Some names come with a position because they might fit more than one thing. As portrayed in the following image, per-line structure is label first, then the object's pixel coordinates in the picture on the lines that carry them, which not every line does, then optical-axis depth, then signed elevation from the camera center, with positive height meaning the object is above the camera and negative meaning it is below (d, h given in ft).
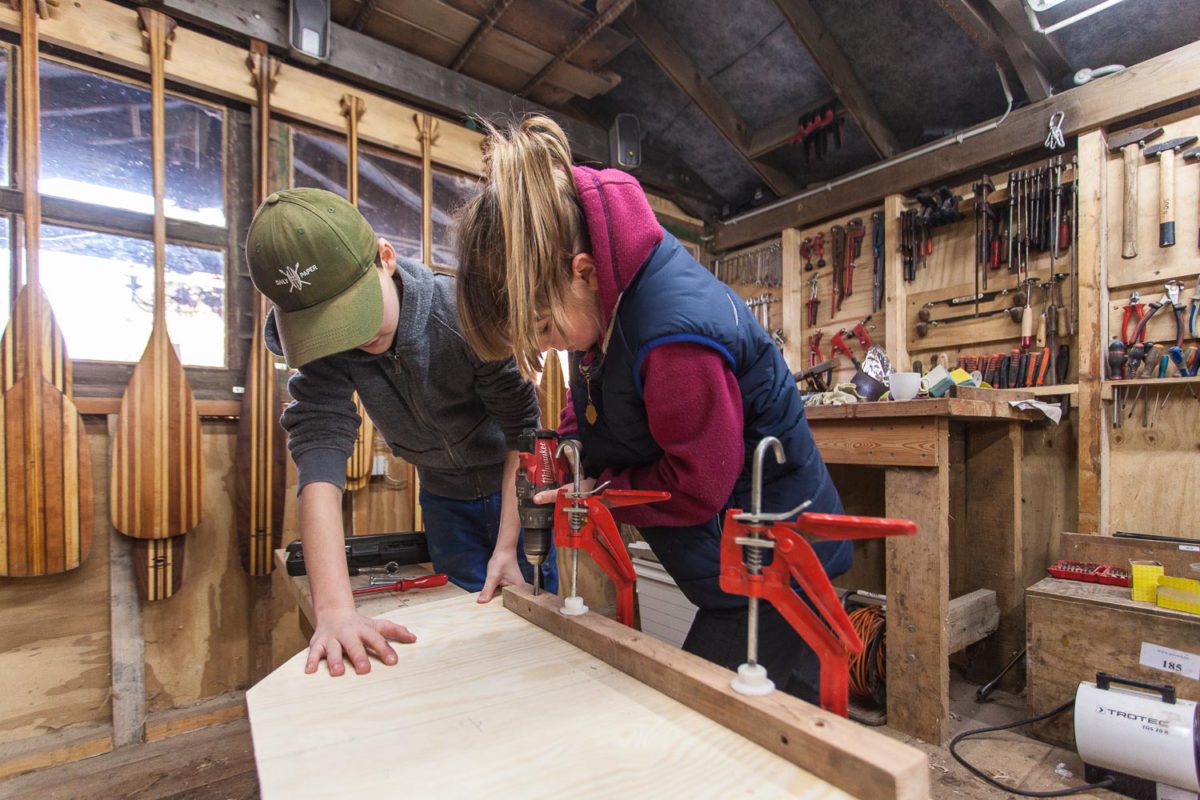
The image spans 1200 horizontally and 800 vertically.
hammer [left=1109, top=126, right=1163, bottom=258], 6.89 +2.64
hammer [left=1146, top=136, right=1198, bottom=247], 6.66 +2.37
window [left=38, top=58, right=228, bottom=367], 6.64 +2.17
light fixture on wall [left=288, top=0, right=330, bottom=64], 7.57 +4.85
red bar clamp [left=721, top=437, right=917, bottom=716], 2.03 -0.70
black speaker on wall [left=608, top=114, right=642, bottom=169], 10.53 +4.63
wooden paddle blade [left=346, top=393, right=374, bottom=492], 7.81 -0.87
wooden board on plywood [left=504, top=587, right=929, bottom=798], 1.61 -1.10
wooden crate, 4.95 -2.23
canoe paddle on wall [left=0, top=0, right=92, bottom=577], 5.91 -0.39
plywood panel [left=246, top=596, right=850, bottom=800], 1.81 -1.23
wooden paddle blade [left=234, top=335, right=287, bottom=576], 7.15 -0.90
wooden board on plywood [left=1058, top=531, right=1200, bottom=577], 5.74 -1.67
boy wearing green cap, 3.15 +0.00
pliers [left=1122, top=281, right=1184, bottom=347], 6.57 +0.97
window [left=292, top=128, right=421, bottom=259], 8.27 +3.22
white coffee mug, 6.23 +0.11
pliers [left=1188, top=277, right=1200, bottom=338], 6.46 +0.85
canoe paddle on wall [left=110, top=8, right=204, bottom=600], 6.47 -0.55
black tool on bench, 4.94 -1.38
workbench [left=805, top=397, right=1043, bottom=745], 5.49 -1.19
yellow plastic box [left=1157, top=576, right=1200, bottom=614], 4.90 -1.73
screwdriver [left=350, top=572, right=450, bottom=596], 4.49 -1.48
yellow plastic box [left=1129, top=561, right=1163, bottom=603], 5.21 -1.69
